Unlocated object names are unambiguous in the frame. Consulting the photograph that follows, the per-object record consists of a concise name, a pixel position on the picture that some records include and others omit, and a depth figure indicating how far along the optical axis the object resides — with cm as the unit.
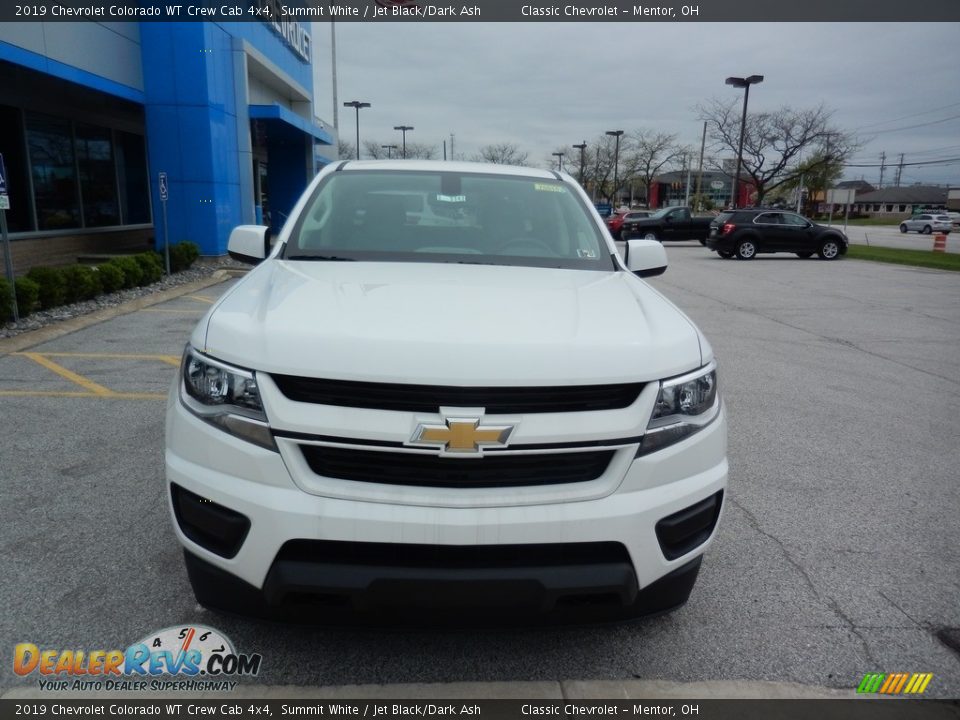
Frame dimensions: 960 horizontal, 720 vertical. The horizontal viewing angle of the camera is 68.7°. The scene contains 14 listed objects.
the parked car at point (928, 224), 5290
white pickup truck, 204
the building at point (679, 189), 9456
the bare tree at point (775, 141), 3928
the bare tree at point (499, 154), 7231
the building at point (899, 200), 10994
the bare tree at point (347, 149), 6528
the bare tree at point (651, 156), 6100
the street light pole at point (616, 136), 5742
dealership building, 1366
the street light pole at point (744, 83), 3387
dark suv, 2359
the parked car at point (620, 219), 3186
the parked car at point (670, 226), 2955
